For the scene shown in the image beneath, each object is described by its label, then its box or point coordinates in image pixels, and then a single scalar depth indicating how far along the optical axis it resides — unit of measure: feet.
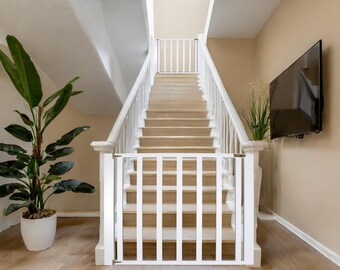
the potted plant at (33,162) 7.76
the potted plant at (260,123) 11.58
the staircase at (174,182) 7.61
